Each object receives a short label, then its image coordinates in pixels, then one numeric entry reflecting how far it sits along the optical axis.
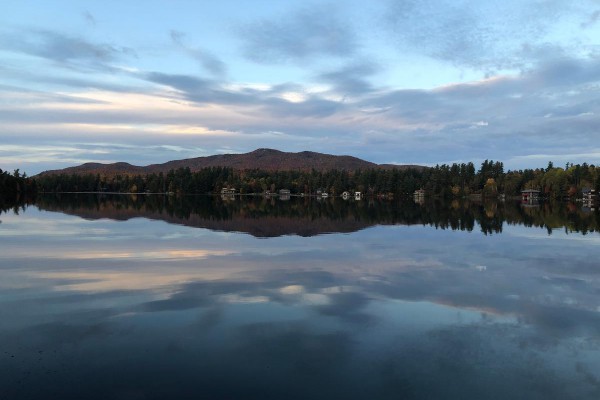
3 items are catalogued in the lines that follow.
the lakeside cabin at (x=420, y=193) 195.62
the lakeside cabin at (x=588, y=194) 140.65
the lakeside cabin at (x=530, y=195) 167.55
